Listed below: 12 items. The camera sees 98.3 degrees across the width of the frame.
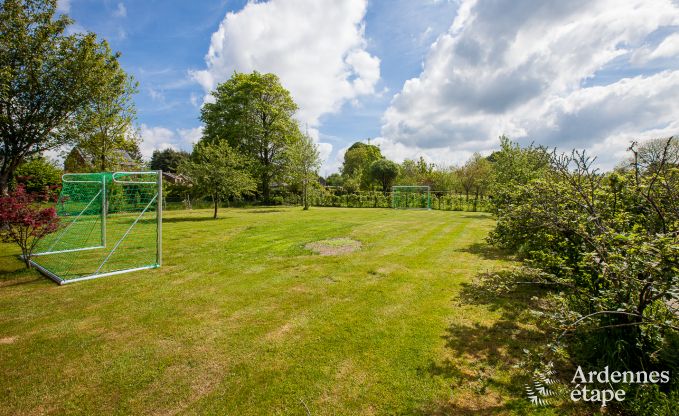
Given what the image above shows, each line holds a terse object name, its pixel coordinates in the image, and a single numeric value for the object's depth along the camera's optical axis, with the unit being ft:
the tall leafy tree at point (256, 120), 106.93
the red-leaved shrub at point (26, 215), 22.39
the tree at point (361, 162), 148.72
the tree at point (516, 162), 49.26
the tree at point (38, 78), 43.75
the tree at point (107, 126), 54.39
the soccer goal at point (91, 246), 24.97
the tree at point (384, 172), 137.59
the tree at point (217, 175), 62.08
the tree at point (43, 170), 75.51
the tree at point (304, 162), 90.63
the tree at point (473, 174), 107.76
